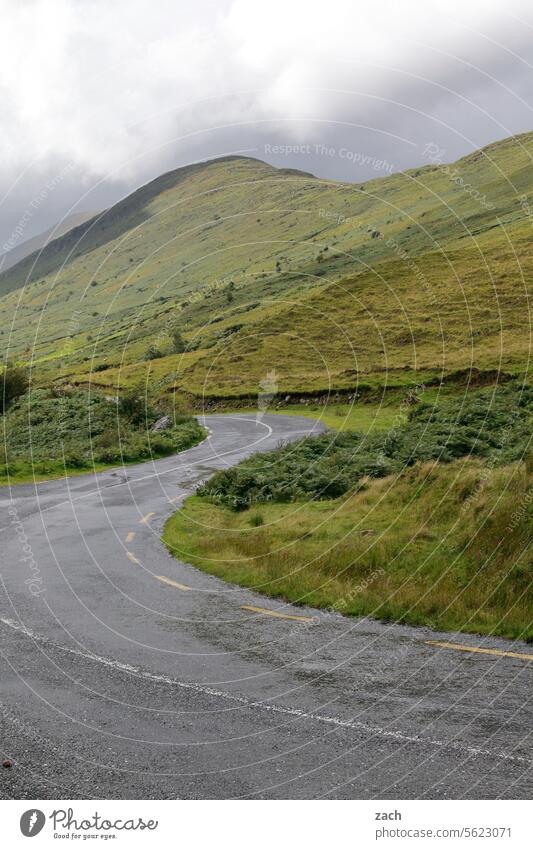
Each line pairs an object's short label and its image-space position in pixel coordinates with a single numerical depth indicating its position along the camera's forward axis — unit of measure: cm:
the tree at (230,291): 12882
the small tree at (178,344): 10163
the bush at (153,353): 10562
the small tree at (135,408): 5059
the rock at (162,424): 4839
